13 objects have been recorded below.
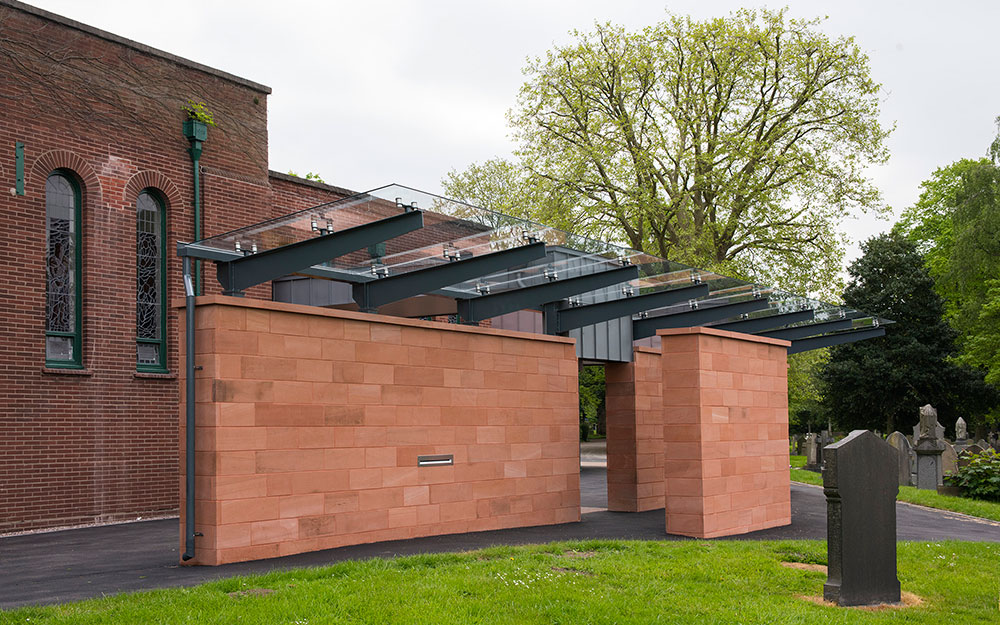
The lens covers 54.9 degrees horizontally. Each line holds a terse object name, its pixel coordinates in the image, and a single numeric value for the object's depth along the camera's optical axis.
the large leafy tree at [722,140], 32.53
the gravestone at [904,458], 23.98
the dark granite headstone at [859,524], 8.51
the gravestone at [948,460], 24.30
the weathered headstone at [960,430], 30.59
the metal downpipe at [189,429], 9.60
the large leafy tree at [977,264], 38.03
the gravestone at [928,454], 22.00
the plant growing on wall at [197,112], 16.91
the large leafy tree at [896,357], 43.28
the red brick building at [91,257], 14.09
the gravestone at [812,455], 31.48
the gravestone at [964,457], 21.29
